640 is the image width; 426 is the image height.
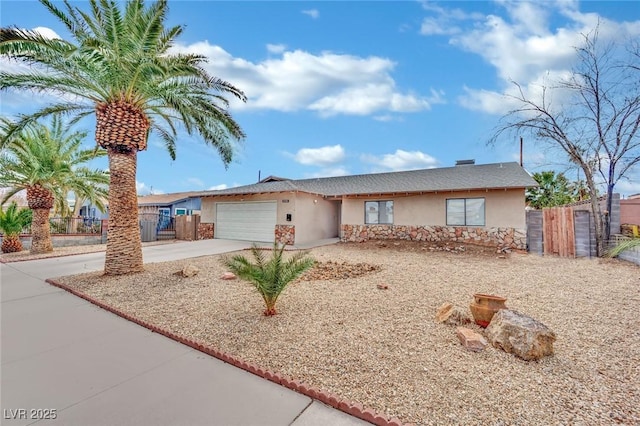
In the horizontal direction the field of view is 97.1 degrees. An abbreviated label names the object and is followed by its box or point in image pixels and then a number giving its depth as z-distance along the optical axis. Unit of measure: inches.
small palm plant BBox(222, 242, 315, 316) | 179.8
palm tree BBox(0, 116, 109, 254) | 475.8
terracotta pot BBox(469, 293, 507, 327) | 163.5
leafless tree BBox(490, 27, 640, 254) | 415.2
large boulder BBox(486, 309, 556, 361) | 130.6
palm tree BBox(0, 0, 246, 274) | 270.7
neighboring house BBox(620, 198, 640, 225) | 496.6
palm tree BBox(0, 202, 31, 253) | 521.3
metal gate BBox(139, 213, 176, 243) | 689.6
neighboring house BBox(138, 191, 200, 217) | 1034.4
